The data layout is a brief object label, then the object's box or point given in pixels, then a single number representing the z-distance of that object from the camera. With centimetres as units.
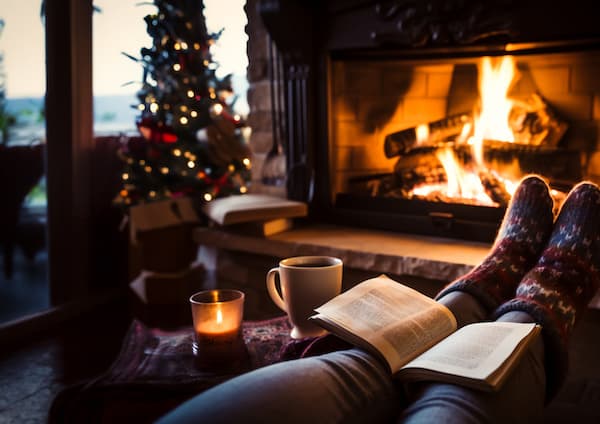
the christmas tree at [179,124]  235
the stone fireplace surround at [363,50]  161
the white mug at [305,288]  101
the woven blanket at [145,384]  89
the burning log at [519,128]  173
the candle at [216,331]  94
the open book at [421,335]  79
